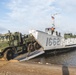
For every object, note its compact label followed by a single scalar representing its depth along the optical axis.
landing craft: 10.21
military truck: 7.82
